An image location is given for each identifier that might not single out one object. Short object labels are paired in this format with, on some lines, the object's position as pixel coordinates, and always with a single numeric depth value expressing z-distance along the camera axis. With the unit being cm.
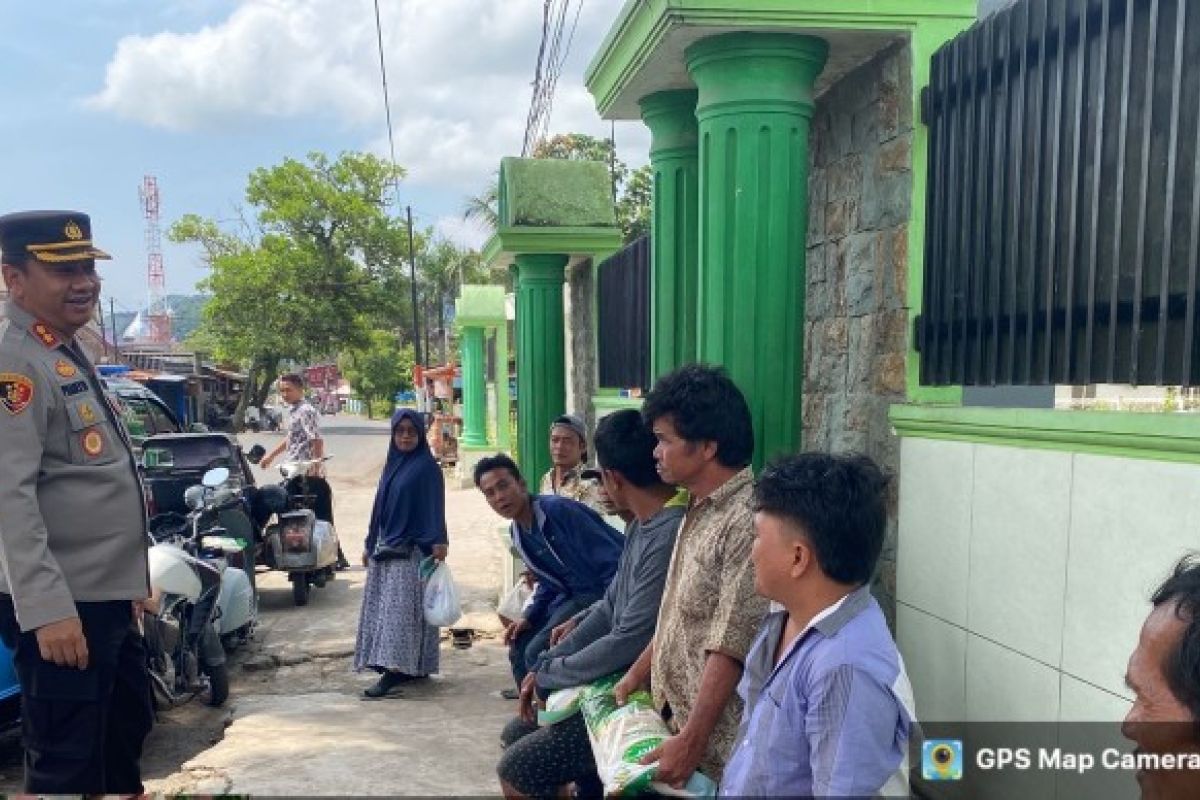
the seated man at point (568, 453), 468
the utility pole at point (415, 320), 2655
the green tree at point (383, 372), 4486
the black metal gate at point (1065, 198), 202
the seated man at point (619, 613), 266
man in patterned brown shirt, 210
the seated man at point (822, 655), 151
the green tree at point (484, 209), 3278
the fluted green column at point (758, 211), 284
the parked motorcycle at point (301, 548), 703
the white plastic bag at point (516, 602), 430
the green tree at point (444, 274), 4091
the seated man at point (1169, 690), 123
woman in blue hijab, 514
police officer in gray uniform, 246
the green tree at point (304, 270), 3125
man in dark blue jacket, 373
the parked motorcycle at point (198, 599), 436
